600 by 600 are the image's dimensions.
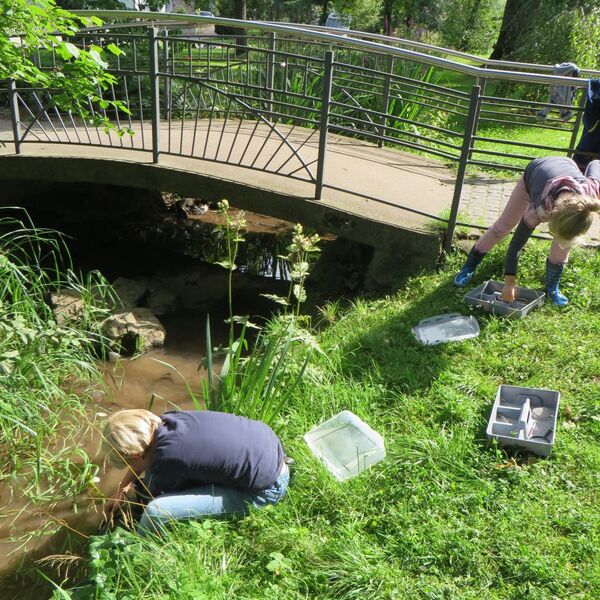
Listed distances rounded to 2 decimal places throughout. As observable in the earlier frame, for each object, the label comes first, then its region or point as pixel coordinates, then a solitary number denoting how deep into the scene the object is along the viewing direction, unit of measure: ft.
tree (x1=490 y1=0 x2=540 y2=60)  45.01
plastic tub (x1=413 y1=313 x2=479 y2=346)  14.25
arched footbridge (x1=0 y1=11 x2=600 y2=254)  17.35
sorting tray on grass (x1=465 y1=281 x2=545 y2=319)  14.53
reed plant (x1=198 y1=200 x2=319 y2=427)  11.83
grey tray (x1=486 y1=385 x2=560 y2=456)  10.94
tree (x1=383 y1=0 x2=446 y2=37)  68.61
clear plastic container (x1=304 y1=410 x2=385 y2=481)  11.19
